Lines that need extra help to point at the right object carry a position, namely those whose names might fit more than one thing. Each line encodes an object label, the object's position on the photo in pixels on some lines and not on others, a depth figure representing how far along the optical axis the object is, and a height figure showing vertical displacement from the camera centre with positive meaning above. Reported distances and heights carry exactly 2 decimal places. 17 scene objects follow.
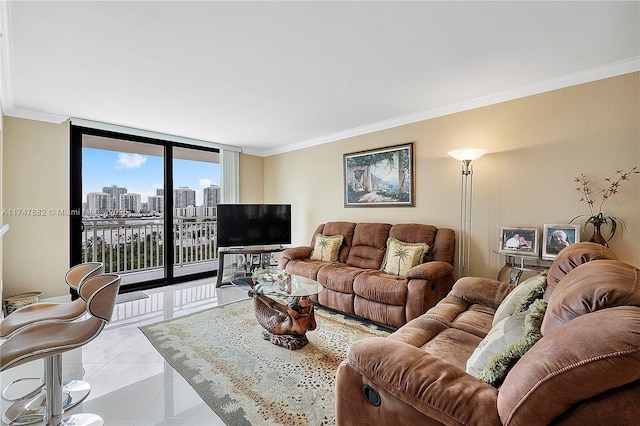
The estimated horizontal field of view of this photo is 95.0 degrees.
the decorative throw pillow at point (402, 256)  3.26 -0.56
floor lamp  3.40 -0.18
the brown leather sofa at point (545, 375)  0.74 -0.53
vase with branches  2.49 +0.06
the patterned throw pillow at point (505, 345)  1.10 -0.56
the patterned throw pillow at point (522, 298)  1.67 -0.54
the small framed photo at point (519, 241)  2.84 -0.35
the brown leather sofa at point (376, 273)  2.86 -0.75
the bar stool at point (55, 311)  1.74 -0.69
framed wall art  3.91 +0.42
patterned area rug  1.81 -1.24
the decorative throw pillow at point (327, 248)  4.06 -0.58
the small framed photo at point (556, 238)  2.65 -0.29
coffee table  2.58 -0.96
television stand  4.68 -0.90
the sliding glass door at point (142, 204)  4.20 +0.05
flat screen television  4.71 -0.28
